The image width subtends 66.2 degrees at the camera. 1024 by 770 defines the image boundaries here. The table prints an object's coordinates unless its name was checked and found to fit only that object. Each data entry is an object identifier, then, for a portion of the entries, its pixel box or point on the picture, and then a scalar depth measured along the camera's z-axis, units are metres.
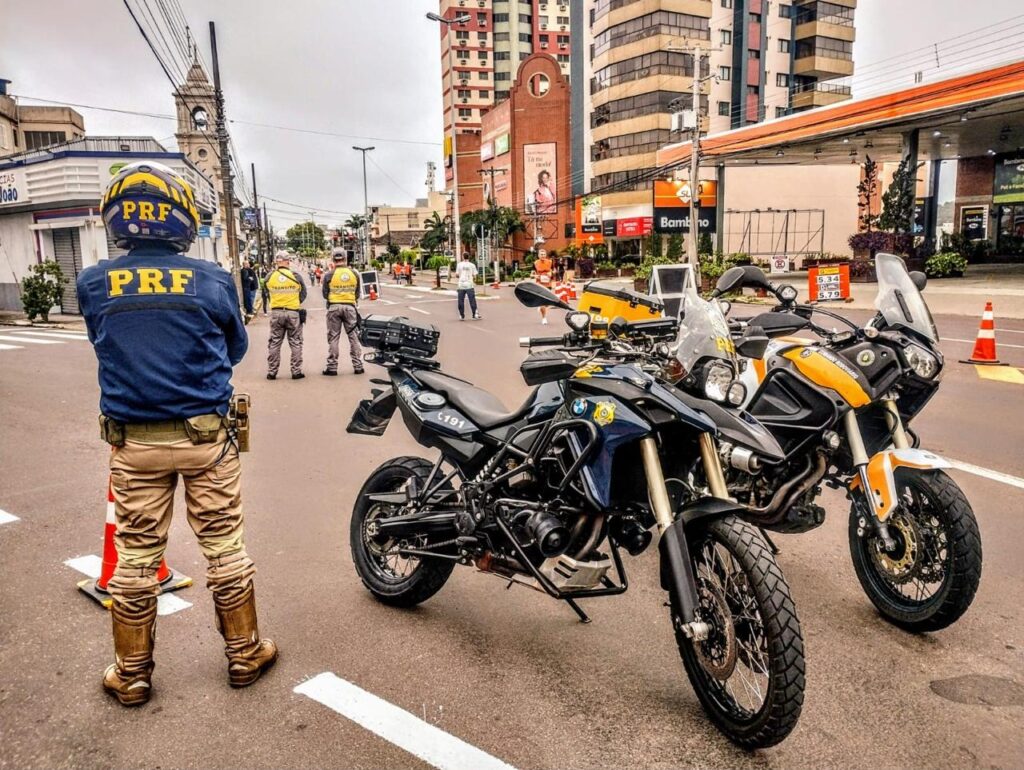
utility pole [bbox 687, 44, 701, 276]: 28.47
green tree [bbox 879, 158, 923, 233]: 28.56
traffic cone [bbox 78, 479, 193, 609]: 4.00
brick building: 68.50
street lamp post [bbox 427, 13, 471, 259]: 35.79
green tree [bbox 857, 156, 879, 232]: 32.78
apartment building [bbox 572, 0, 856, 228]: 55.41
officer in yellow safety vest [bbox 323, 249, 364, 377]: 11.95
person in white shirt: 21.56
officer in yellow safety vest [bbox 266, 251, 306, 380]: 11.53
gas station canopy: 23.55
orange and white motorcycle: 3.42
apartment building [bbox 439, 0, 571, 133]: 96.31
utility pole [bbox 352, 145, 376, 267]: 74.57
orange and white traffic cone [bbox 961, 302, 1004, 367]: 11.57
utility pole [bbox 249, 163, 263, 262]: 61.22
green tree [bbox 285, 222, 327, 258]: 150.31
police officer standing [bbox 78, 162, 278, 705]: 3.02
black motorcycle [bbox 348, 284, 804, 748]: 2.71
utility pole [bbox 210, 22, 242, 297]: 25.56
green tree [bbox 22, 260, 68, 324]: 20.61
